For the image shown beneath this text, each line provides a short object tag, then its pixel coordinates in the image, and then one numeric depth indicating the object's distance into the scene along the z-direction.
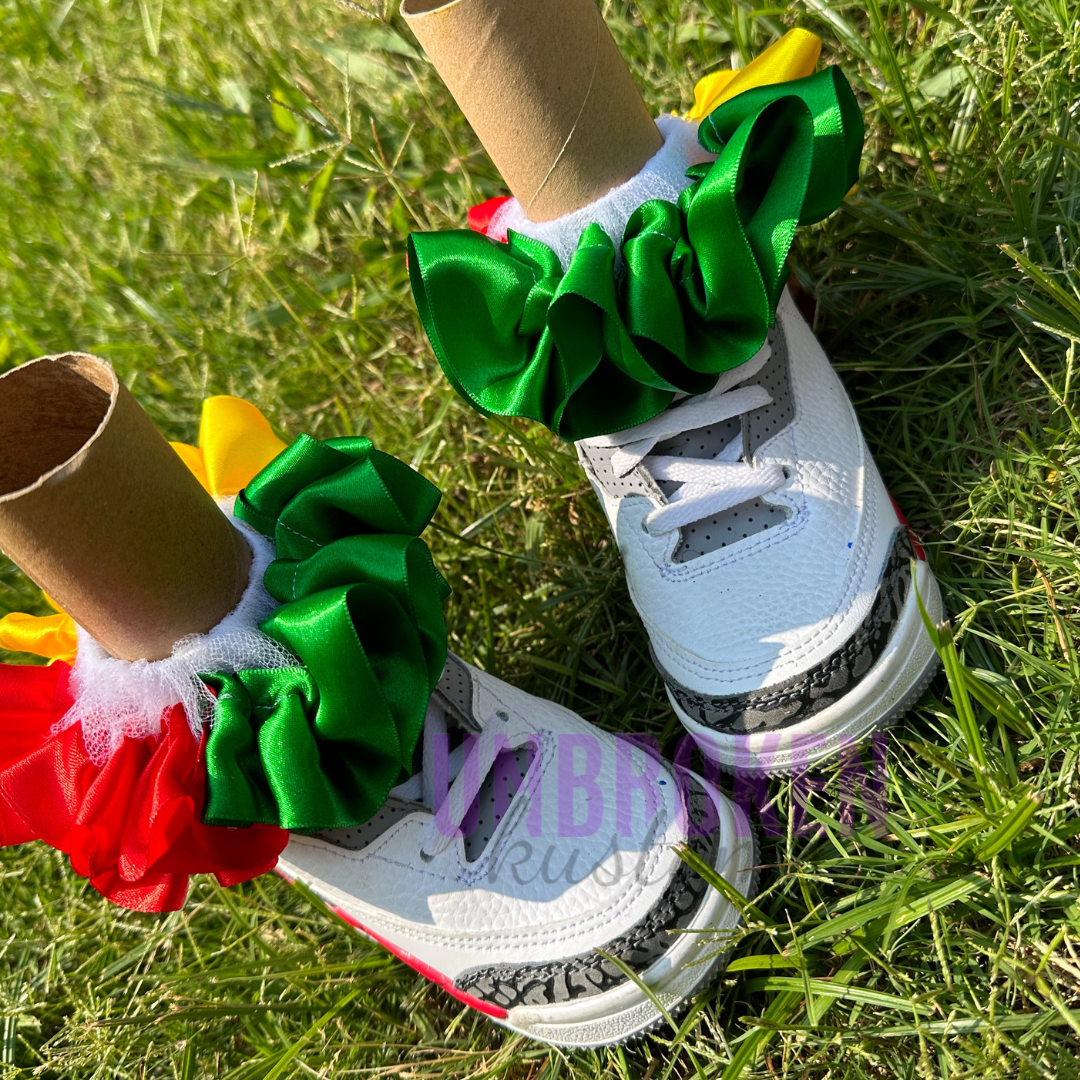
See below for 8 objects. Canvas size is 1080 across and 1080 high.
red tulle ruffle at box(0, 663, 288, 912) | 0.36
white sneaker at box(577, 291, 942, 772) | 0.39
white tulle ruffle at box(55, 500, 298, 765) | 0.37
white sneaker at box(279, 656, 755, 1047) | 0.38
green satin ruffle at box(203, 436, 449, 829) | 0.36
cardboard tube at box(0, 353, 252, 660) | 0.34
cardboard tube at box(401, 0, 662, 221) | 0.37
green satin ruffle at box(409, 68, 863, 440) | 0.38
